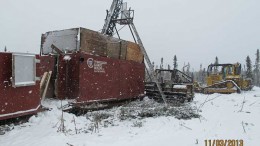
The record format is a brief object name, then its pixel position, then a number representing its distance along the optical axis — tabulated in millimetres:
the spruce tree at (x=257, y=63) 79500
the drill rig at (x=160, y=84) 14195
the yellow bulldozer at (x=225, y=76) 22234
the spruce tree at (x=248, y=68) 61281
